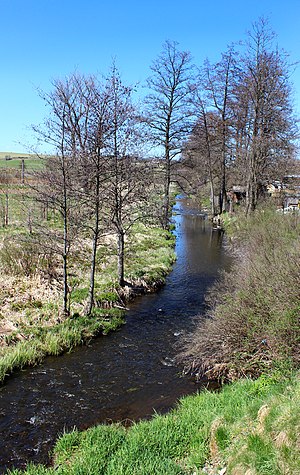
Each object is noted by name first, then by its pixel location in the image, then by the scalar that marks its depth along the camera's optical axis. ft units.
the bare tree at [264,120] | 81.87
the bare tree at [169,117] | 78.28
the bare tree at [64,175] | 31.46
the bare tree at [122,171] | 36.63
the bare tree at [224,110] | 101.81
